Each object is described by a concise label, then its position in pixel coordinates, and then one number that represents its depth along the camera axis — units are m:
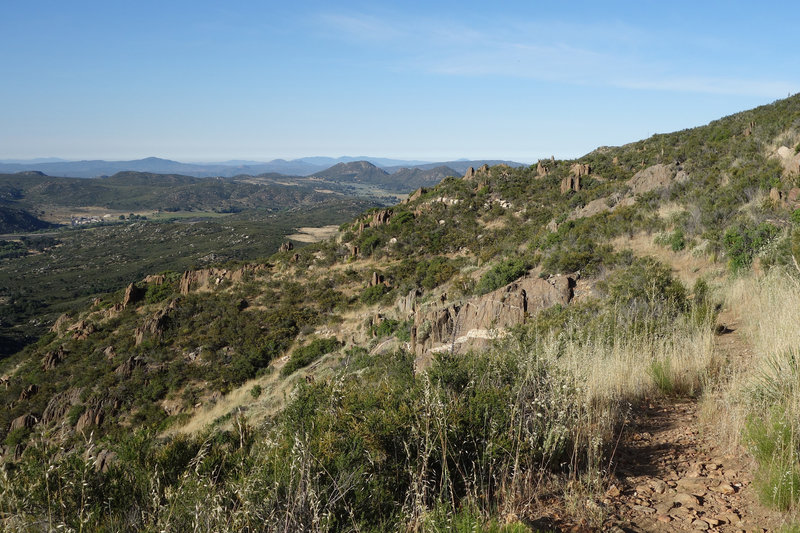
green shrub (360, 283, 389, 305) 23.25
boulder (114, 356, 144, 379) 20.83
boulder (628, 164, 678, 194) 18.80
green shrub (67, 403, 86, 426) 18.35
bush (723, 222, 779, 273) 8.71
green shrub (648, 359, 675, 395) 4.59
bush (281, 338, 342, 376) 18.77
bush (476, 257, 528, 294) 14.05
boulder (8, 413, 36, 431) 18.66
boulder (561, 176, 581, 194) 29.91
